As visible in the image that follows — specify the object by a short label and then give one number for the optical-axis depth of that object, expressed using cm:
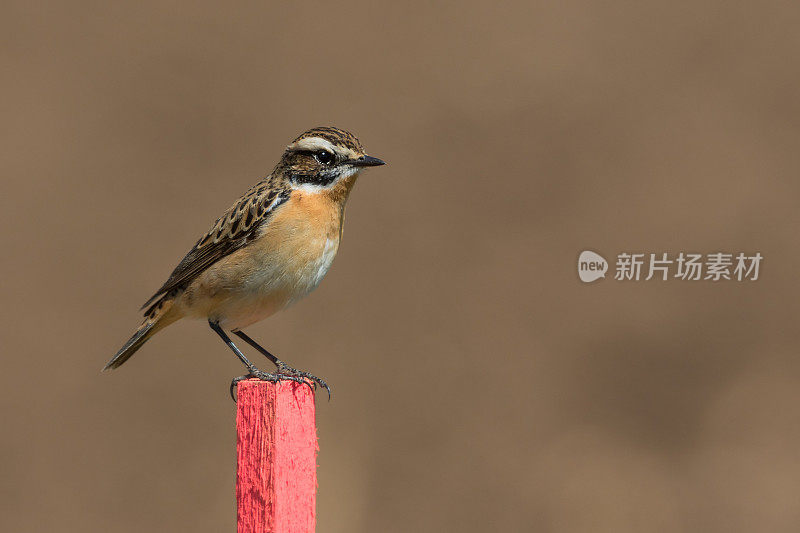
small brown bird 902
